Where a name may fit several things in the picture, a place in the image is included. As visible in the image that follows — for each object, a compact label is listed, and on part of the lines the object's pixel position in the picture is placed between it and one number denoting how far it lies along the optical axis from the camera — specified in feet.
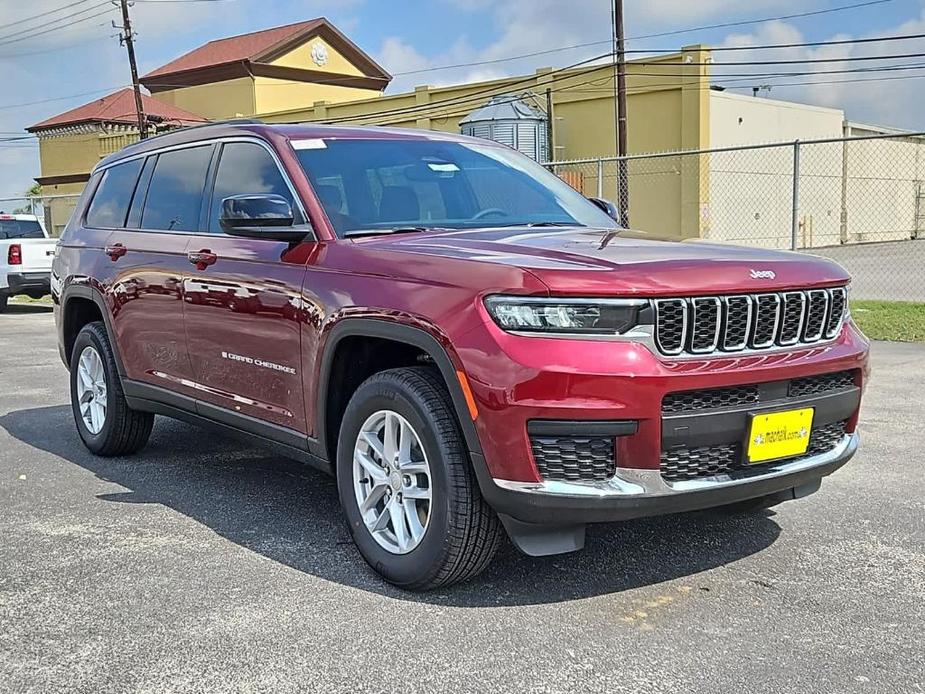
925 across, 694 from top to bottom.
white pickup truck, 56.13
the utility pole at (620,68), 78.12
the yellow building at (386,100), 97.66
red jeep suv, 11.20
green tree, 188.12
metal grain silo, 100.32
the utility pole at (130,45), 118.93
